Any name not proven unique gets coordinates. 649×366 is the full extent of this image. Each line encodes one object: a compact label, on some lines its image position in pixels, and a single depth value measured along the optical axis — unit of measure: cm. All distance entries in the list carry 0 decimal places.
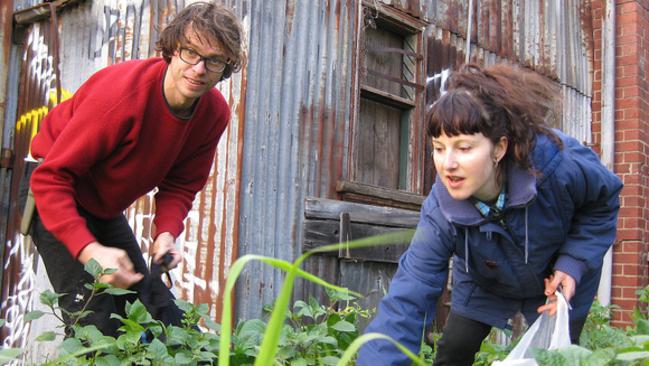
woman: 229
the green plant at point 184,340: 208
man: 237
